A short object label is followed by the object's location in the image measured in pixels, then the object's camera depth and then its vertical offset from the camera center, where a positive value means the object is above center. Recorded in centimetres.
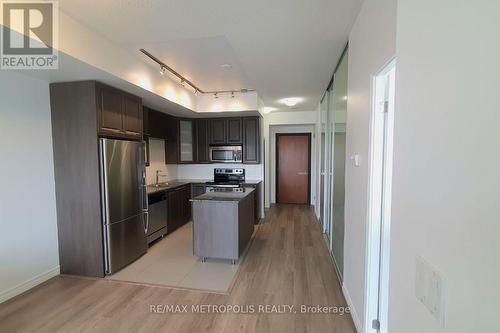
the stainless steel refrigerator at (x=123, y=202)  277 -58
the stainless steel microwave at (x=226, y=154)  510 +7
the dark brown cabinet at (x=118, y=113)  271 +58
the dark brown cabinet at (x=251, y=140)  501 +38
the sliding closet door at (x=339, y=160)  265 -5
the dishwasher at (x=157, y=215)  371 -98
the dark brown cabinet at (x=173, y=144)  506 +30
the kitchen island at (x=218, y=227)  311 -96
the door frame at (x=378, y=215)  166 -44
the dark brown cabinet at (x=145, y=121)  403 +65
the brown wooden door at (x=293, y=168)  683 -33
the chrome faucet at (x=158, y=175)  482 -37
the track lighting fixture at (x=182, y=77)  293 +129
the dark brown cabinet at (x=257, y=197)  473 -85
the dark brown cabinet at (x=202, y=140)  523 +40
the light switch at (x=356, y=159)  197 -3
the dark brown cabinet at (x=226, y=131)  509 +58
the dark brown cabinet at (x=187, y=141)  518 +38
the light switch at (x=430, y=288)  57 -35
